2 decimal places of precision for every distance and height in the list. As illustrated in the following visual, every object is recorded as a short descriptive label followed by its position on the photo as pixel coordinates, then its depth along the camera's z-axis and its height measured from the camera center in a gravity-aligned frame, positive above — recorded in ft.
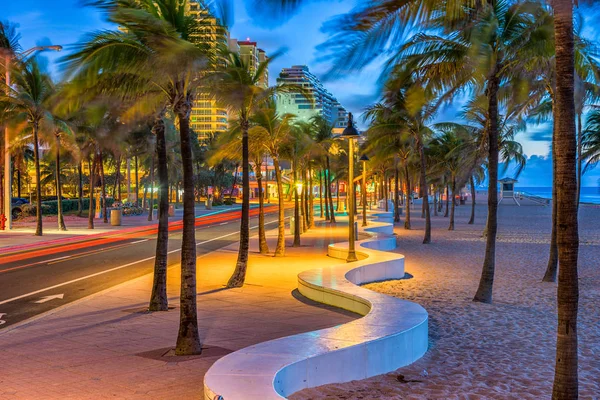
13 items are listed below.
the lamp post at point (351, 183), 62.39 +0.24
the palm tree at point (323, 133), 117.60 +10.51
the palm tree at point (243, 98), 45.73 +7.08
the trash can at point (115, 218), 137.80 -7.02
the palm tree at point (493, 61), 38.99 +8.27
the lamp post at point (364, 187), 106.93 -0.37
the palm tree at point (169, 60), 28.63 +6.12
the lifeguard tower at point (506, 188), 334.44 -2.04
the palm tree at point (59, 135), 108.39 +9.44
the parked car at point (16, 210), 156.04 -5.99
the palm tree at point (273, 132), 67.62 +6.16
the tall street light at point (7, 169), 98.58 +3.14
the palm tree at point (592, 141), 95.27 +6.98
